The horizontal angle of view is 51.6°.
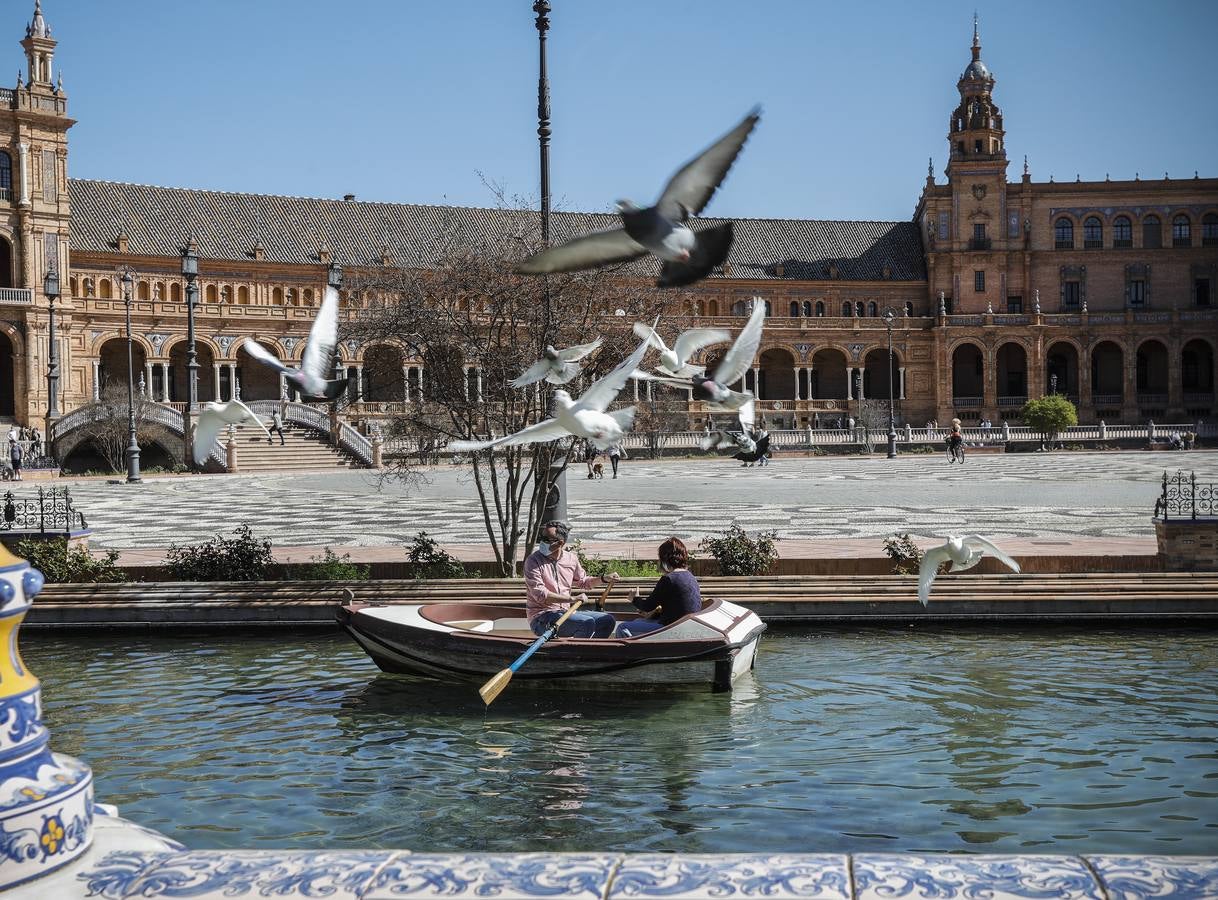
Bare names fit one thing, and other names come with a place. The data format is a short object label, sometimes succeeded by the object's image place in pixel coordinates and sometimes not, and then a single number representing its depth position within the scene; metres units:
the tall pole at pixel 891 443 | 54.02
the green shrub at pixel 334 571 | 15.12
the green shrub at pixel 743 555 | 14.73
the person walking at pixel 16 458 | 40.79
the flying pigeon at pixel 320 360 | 5.82
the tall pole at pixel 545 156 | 13.34
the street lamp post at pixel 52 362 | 50.09
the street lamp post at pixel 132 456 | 38.88
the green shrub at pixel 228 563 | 15.12
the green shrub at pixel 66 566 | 15.19
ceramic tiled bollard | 4.19
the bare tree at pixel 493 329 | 14.03
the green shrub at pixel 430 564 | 15.12
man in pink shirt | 11.24
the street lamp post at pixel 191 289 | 33.47
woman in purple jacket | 11.32
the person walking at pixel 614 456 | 40.12
